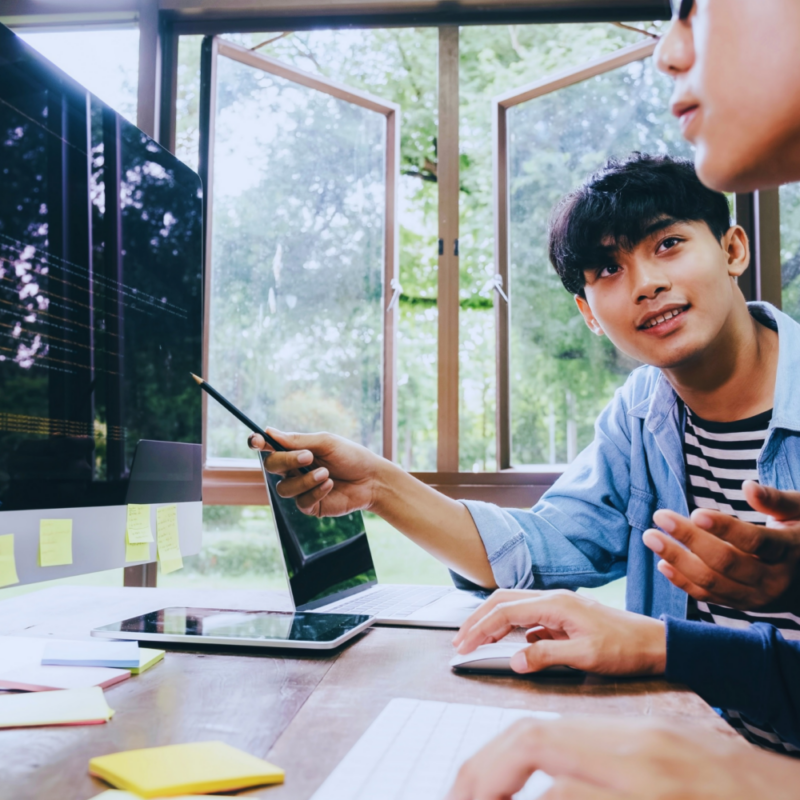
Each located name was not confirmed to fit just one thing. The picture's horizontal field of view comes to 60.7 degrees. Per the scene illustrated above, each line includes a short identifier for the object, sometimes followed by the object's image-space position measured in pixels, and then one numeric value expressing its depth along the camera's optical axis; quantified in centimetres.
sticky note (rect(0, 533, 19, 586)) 65
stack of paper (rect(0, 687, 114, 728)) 53
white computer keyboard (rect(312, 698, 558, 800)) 41
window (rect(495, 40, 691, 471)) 209
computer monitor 69
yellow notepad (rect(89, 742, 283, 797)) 40
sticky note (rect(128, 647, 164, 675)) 69
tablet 78
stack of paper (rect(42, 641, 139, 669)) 70
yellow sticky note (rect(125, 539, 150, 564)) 85
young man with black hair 116
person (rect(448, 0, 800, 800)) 30
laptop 96
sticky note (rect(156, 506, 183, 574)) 92
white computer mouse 69
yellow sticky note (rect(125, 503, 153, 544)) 86
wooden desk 46
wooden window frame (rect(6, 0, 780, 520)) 202
